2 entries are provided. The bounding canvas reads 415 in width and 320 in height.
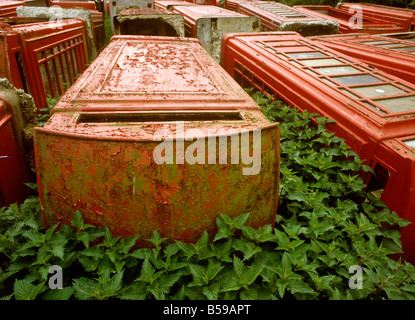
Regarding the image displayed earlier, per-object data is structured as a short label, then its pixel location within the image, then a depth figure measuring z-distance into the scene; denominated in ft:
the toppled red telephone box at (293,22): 16.31
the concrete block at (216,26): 16.83
